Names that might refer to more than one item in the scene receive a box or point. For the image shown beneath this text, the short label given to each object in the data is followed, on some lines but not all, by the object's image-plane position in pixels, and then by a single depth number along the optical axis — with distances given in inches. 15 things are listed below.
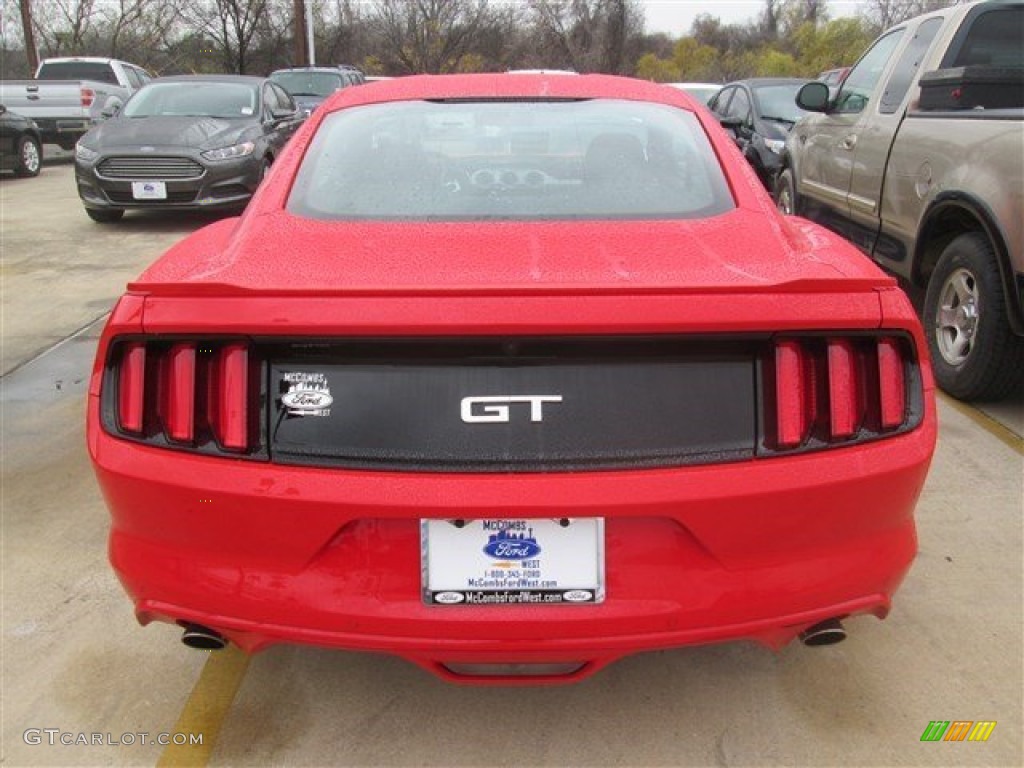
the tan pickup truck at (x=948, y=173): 155.3
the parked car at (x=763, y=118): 386.6
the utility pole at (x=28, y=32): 1064.2
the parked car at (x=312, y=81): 640.4
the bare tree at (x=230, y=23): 1430.9
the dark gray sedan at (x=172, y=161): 359.3
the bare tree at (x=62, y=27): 1401.3
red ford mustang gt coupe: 69.6
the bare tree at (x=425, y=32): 1770.4
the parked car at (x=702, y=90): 585.3
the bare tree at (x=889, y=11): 1812.3
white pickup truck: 621.9
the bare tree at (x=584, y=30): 1907.0
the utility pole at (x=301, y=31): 1098.1
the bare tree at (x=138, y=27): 1424.7
